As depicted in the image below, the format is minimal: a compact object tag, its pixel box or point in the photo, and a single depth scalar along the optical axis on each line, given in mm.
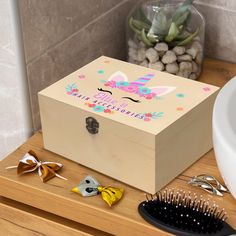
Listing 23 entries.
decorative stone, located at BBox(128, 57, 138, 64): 1379
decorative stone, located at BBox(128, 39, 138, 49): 1372
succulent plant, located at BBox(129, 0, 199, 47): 1313
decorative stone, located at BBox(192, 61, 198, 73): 1359
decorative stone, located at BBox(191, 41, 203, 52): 1350
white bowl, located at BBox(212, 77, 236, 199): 1012
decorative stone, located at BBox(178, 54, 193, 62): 1325
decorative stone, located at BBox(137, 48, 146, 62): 1344
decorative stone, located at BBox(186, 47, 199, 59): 1338
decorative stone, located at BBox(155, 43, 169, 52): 1310
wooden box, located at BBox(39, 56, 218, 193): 1115
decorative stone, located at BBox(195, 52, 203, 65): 1361
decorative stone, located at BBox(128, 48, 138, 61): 1373
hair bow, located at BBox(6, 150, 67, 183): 1177
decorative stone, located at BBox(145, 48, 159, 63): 1318
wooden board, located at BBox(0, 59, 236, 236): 1098
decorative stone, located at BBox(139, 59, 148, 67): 1340
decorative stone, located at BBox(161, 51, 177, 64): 1309
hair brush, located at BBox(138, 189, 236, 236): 1050
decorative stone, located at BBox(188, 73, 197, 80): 1368
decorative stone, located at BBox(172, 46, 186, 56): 1314
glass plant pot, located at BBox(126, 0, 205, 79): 1315
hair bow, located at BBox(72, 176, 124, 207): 1115
